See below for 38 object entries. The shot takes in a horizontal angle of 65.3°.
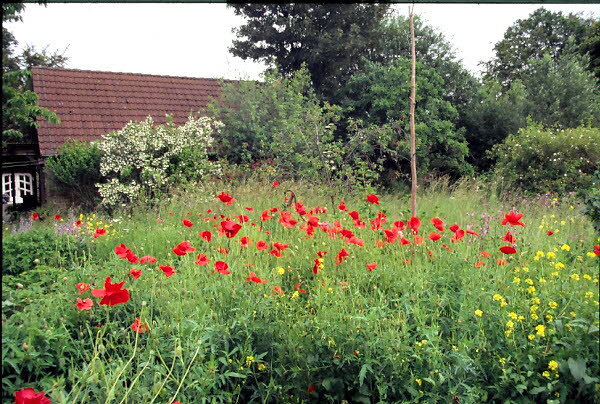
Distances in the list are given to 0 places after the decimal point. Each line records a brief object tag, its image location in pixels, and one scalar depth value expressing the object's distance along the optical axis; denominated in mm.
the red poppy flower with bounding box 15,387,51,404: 1122
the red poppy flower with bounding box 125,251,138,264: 2014
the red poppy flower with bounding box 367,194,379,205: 2885
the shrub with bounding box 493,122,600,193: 6906
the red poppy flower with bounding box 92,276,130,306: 1500
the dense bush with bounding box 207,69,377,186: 7254
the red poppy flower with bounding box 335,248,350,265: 2353
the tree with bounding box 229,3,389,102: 10305
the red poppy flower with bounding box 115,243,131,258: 2063
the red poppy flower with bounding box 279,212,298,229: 2680
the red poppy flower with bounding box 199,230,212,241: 2357
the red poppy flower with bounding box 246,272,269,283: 1986
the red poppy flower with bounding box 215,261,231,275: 2030
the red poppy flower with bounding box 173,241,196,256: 2047
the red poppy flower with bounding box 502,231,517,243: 2251
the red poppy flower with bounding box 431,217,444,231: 2461
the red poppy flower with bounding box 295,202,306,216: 2996
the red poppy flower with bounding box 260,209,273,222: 2975
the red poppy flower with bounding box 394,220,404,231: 2697
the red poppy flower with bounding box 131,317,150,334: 1748
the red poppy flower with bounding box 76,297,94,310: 1772
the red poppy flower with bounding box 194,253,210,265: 2160
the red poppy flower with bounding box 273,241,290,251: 2343
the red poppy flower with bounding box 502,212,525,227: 2095
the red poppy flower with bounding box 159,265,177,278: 1968
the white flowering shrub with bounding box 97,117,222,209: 8312
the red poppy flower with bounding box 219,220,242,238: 2076
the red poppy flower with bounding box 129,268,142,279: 1982
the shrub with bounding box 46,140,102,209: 8938
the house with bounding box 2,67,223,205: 10297
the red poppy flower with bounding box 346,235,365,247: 2369
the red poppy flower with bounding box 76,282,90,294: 1946
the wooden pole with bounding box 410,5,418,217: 3029
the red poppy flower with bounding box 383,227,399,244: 2515
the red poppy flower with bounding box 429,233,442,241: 2328
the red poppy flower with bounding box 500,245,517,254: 2078
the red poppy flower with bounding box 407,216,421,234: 2555
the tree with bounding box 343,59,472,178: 9547
